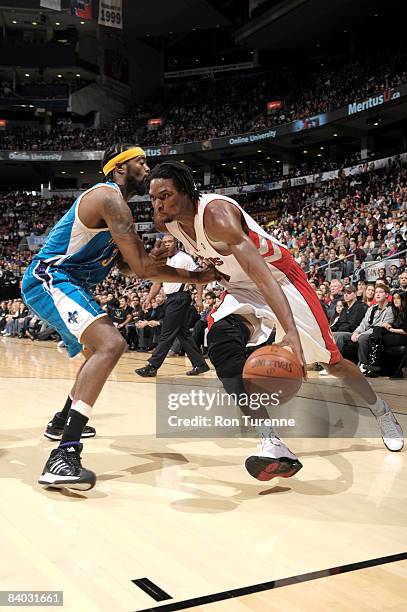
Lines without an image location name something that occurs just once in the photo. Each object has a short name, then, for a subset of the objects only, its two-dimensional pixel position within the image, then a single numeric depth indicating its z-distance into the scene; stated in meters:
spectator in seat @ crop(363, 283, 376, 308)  7.62
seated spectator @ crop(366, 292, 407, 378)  6.62
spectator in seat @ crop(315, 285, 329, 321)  8.70
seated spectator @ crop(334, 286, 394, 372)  6.84
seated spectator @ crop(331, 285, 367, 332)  7.47
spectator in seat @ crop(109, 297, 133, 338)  10.94
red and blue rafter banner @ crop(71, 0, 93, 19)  21.84
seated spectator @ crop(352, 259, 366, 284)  11.00
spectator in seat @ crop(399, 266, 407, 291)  7.06
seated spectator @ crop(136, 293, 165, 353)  10.06
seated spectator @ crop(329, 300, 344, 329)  7.89
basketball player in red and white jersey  2.51
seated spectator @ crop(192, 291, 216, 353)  9.34
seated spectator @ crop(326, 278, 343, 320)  8.37
